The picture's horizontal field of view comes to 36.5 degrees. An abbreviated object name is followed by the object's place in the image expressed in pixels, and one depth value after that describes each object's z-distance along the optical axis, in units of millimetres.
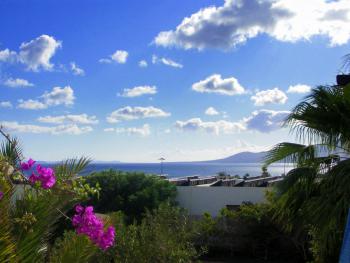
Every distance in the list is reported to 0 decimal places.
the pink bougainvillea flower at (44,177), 3999
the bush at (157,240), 7633
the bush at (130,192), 21406
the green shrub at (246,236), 16719
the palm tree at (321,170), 6902
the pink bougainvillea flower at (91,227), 4363
